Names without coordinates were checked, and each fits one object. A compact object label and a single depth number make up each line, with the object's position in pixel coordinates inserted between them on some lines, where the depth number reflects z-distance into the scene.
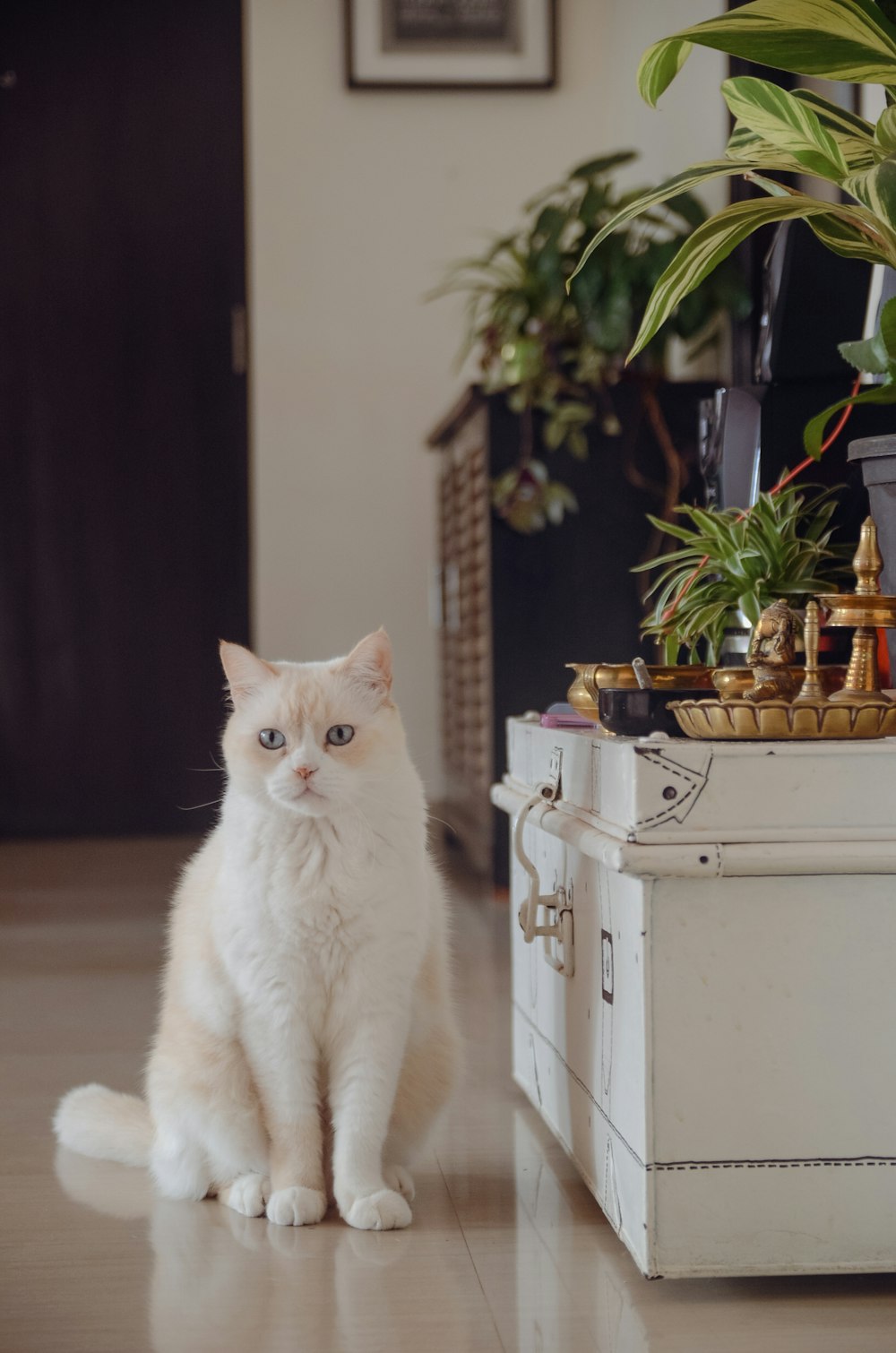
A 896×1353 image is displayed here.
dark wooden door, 4.18
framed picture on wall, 4.08
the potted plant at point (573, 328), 2.91
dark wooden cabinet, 3.04
